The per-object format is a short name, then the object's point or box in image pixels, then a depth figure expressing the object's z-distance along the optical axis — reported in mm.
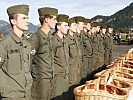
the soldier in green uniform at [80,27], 7491
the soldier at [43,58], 4508
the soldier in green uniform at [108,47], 10523
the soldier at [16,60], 3350
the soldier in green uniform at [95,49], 9000
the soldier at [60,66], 4812
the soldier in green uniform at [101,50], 9706
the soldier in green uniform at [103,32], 10128
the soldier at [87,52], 8070
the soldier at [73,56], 6254
